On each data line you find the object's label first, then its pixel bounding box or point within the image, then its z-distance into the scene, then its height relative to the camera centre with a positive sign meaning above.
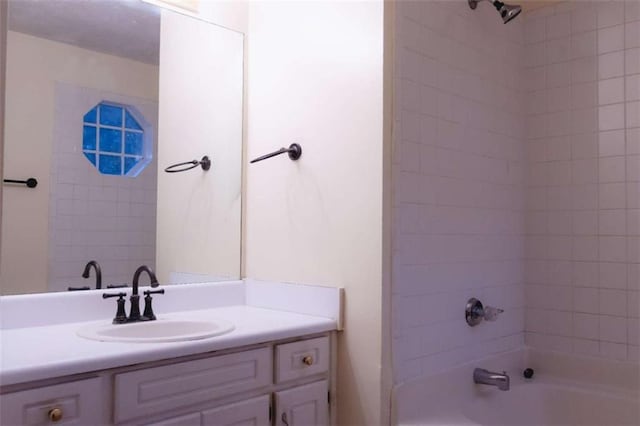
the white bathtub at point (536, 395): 1.99 -0.62
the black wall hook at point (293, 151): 2.12 +0.29
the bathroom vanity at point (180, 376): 1.33 -0.39
